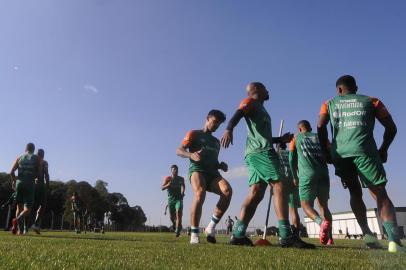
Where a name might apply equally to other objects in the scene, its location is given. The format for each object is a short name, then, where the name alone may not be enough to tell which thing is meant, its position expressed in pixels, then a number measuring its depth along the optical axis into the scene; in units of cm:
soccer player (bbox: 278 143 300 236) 1027
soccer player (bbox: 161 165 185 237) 1538
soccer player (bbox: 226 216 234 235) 4200
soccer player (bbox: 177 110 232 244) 703
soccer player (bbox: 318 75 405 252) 496
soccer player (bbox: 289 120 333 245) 787
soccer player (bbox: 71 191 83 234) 2103
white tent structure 5619
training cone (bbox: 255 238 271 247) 685
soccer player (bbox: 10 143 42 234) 1073
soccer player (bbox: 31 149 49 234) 1313
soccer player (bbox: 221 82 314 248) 591
